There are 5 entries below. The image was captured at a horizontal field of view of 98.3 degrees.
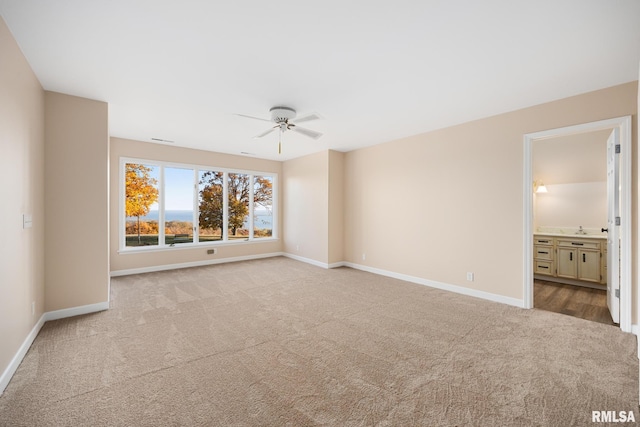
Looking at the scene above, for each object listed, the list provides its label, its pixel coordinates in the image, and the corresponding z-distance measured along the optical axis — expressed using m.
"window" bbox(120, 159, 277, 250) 5.55
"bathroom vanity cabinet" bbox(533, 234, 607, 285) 4.48
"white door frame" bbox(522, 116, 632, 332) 2.89
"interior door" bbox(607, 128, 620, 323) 3.04
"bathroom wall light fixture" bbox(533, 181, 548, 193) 5.53
